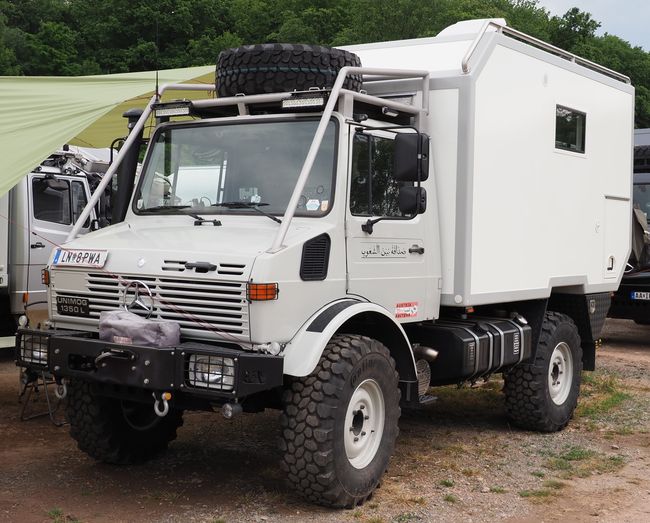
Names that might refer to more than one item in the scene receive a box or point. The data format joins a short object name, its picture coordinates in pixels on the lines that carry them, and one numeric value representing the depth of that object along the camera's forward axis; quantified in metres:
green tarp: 6.91
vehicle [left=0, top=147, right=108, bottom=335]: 9.70
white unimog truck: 5.27
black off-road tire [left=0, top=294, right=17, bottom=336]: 9.52
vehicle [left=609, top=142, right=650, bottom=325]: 12.95
